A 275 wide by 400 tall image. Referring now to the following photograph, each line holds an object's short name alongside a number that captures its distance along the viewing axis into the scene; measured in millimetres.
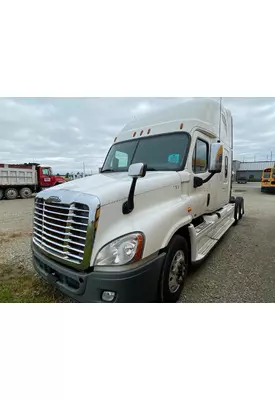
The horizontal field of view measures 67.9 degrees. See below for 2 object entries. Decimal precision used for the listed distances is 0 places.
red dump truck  16359
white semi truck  1971
